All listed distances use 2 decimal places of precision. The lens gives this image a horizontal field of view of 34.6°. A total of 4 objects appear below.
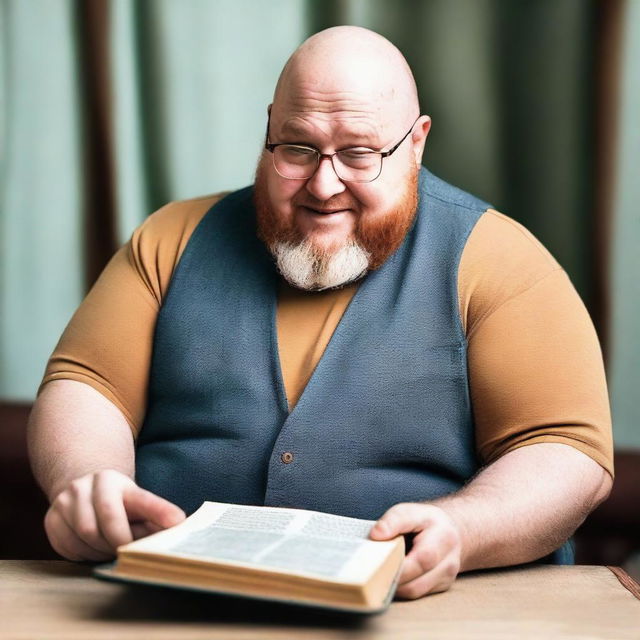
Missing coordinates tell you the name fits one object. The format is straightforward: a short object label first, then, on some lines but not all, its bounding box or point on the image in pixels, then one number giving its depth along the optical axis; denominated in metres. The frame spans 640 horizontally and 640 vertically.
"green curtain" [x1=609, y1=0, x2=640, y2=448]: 2.28
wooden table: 1.11
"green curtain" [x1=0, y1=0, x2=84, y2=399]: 2.51
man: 1.56
